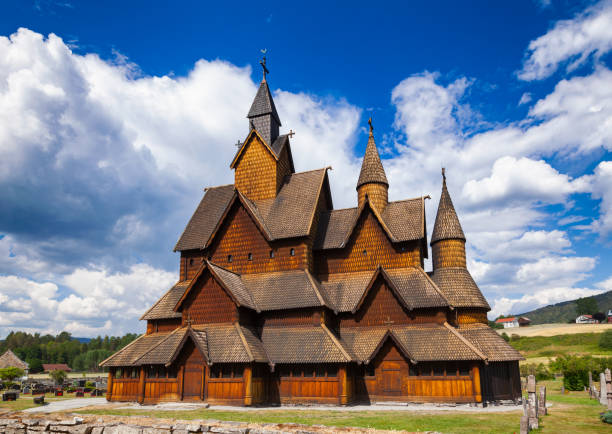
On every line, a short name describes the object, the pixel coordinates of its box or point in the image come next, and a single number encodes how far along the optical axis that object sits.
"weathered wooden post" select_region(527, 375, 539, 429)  15.60
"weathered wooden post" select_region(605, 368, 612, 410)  19.75
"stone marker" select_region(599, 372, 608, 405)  23.67
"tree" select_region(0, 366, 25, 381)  45.34
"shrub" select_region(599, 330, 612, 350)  67.62
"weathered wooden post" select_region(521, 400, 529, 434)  13.41
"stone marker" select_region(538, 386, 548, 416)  19.50
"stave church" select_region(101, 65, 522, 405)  23.94
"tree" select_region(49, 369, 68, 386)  55.29
